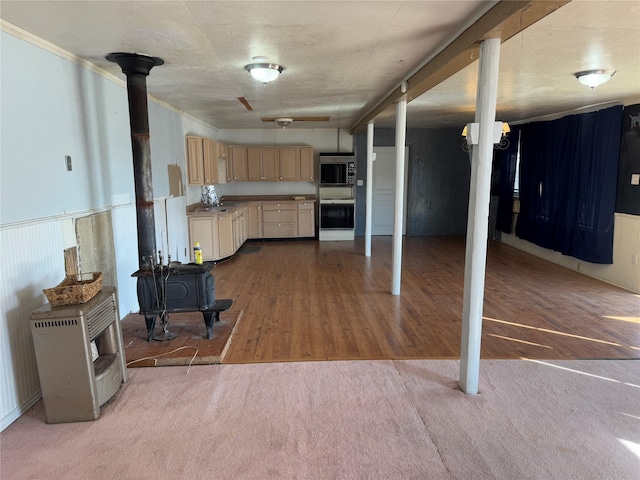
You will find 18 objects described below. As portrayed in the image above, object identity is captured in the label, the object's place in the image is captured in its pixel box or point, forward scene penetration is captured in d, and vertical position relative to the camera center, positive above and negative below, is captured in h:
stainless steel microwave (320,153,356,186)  8.23 +0.27
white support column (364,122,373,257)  6.25 -0.11
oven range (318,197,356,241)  8.17 -0.74
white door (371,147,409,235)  8.88 -0.18
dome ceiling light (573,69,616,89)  3.63 +0.97
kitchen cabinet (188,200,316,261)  8.32 -0.77
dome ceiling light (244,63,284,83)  3.39 +0.96
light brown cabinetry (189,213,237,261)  6.20 -0.81
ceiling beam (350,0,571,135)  1.94 +0.85
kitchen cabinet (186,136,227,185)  6.21 +0.36
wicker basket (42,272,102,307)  2.42 -0.68
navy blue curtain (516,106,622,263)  5.29 -0.02
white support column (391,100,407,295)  4.44 -0.21
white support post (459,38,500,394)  2.39 -0.23
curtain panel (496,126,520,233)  7.48 +0.03
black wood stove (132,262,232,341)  3.32 -0.93
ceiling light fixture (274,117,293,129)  6.86 +1.07
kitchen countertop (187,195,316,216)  7.24 -0.36
